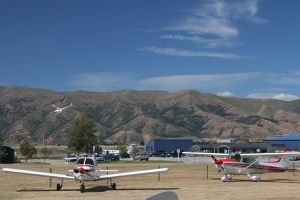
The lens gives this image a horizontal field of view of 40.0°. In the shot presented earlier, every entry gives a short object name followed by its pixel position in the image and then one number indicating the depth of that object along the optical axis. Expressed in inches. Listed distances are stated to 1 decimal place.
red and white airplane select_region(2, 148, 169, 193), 928.9
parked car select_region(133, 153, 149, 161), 3242.1
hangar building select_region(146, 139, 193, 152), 5644.7
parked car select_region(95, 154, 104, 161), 3057.8
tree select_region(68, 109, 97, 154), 3014.3
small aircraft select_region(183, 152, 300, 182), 1290.6
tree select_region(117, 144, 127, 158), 3983.8
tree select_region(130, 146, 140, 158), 3469.5
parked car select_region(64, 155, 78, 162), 3065.9
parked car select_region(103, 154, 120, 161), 3164.9
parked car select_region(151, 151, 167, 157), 4307.1
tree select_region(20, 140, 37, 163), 3110.2
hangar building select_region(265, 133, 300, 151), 4722.0
